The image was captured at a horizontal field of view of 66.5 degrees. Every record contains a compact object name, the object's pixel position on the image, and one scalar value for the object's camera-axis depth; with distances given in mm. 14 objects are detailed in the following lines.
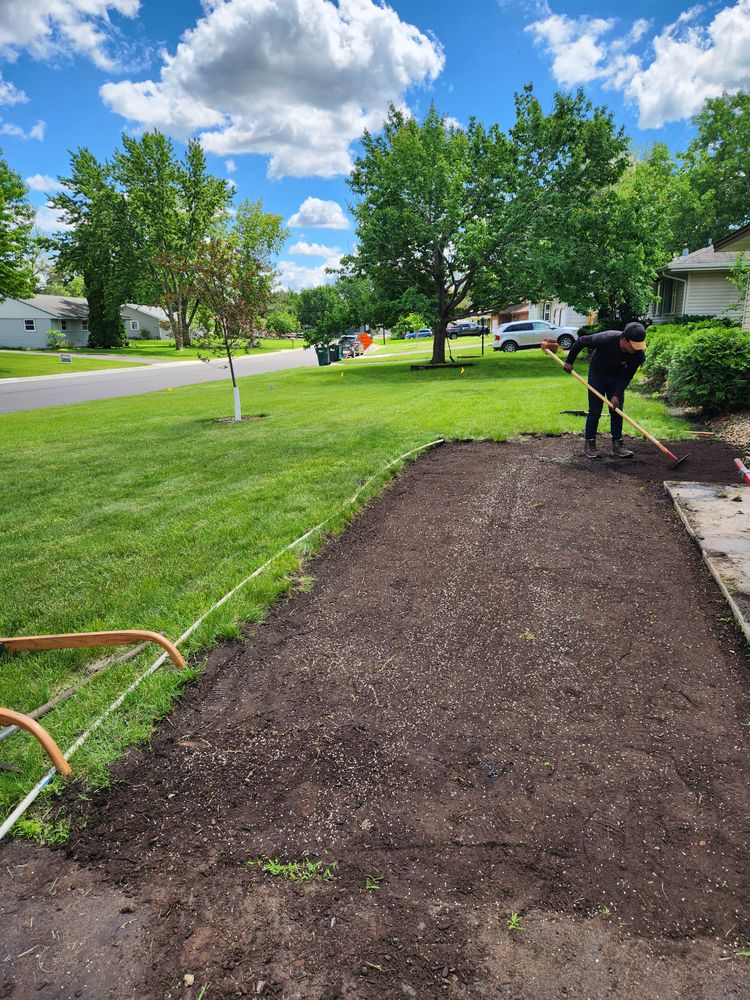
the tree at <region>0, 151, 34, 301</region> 32531
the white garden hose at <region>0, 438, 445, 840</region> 2137
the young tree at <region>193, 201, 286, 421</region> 10578
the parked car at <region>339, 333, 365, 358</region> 40681
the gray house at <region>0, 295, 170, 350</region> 54250
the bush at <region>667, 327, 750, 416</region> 8930
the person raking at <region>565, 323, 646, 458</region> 7172
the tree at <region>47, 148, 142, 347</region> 49062
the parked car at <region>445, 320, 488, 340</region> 58094
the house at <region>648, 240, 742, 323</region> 24234
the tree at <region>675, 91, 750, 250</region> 37969
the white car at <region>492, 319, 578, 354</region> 31189
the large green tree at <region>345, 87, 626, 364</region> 19828
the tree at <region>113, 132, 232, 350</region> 46938
